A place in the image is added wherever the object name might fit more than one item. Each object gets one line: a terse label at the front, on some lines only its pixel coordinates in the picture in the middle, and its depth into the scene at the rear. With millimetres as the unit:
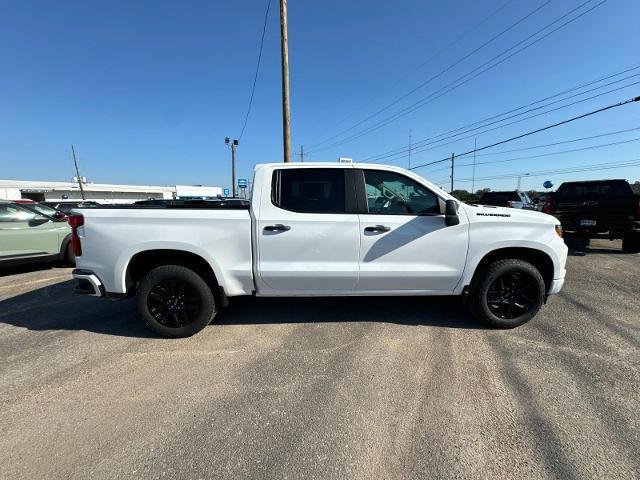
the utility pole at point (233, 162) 31605
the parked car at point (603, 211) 7844
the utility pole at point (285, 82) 11000
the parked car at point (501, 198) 13688
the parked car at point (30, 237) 6488
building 50688
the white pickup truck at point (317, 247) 3463
